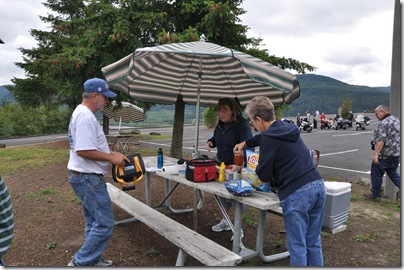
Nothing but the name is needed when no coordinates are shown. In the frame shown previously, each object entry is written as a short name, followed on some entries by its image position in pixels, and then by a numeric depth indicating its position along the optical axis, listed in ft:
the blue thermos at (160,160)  14.56
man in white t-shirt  9.52
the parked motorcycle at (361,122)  85.71
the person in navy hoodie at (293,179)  8.52
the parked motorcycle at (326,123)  93.33
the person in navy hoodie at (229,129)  13.28
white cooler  10.30
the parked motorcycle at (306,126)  80.43
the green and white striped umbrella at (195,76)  11.46
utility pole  19.98
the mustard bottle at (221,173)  12.25
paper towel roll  13.74
